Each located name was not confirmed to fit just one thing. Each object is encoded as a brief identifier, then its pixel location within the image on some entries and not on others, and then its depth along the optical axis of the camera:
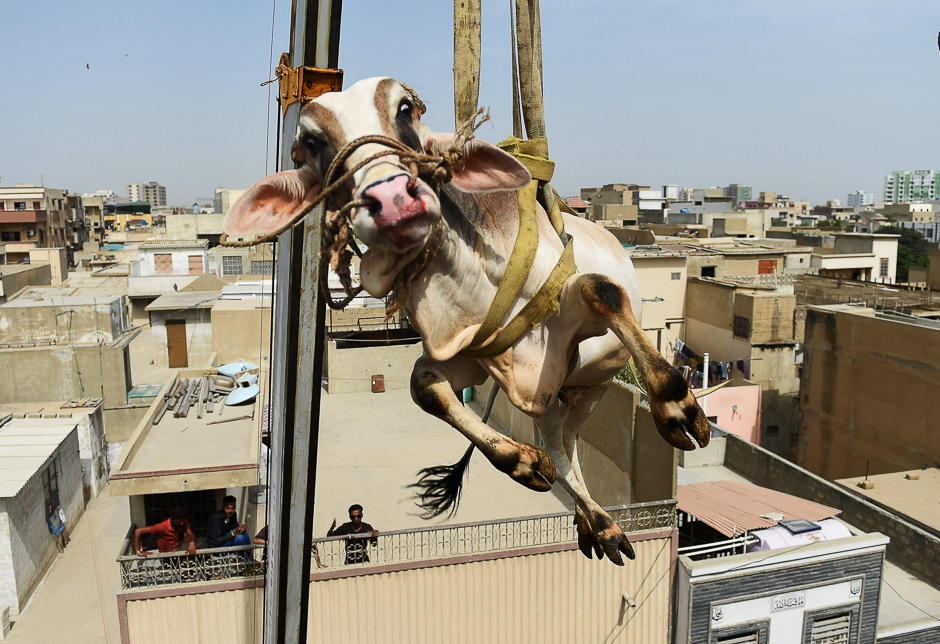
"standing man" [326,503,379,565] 10.77
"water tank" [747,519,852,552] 12.11
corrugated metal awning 12.40
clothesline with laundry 29.37
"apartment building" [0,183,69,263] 56.06
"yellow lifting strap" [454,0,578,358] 2.57
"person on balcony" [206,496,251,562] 11.79
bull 2.27
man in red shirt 12.34
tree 57.38
